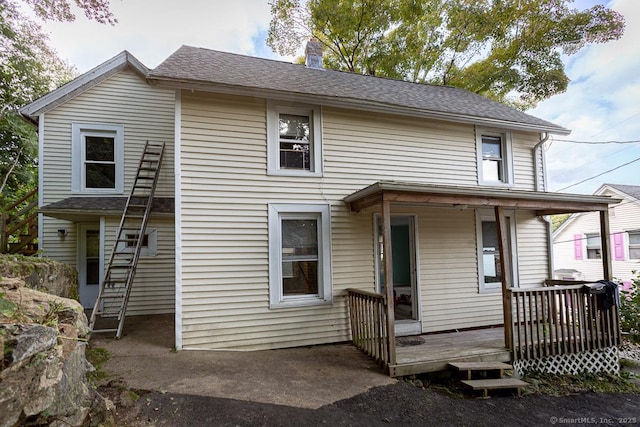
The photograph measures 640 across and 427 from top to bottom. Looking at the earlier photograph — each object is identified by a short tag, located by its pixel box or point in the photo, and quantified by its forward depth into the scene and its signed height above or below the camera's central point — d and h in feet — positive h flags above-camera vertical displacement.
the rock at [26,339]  6.37 -1.97
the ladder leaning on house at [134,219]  23.82 +2.15
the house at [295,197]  17.46 +2.68
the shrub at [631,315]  23.07 -6.10
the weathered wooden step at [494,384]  14.51 -6.96
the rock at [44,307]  7.95 -1.61
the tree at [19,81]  37.70 +22.12
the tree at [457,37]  43.83 +31.29
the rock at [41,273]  12.13 -1.12
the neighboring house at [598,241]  45.75 -0.94
